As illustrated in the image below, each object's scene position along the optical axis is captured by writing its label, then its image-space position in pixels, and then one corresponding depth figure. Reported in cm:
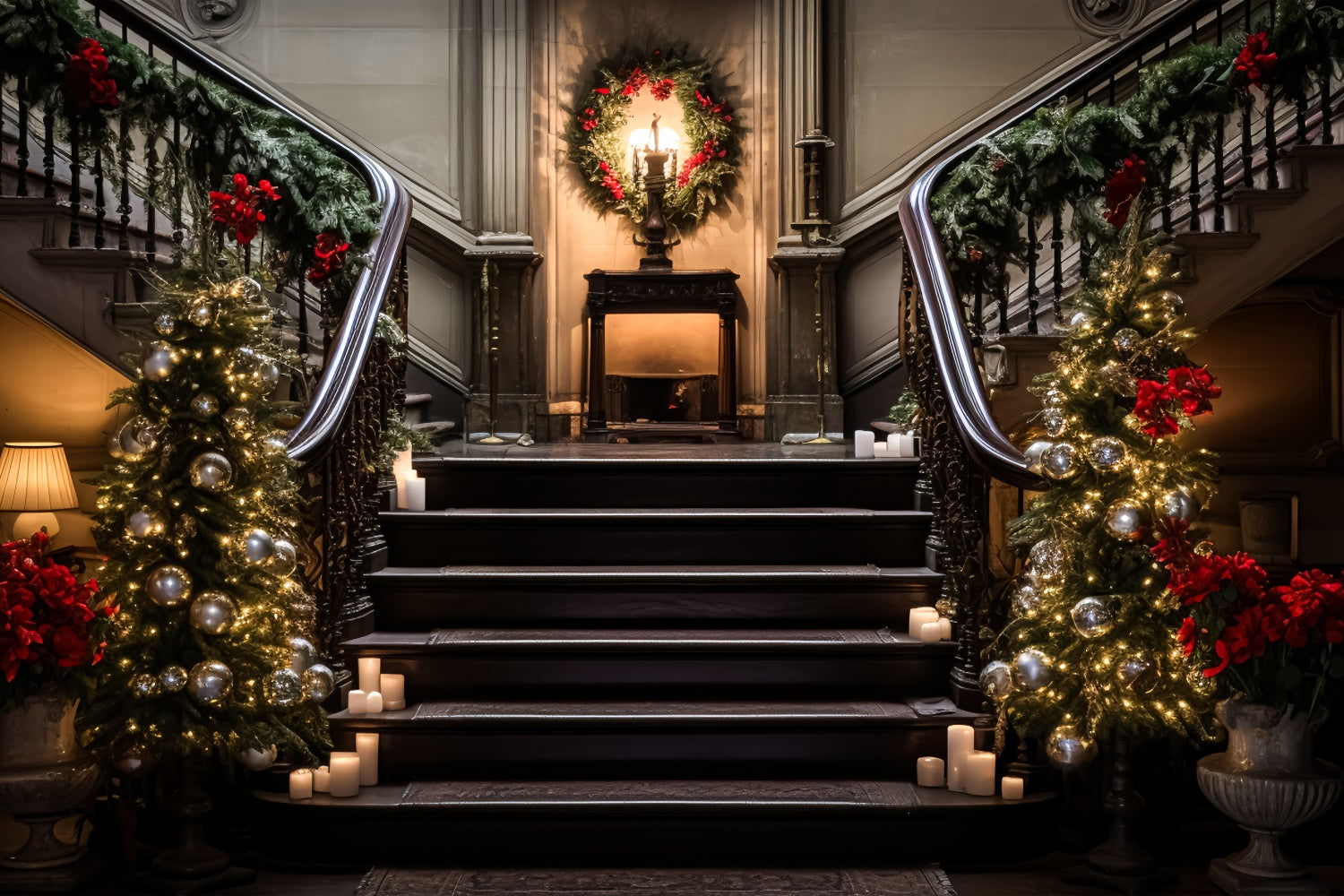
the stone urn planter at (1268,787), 303
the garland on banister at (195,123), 464
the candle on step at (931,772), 358
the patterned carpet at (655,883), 321
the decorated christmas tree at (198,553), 312
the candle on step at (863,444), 507
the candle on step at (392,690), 380
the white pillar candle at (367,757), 357
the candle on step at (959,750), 354
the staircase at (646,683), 343
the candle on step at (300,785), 344
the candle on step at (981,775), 348
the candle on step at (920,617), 405
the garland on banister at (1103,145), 486
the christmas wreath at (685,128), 816
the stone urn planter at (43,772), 305
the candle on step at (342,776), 346
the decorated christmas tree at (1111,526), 324
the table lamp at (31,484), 518
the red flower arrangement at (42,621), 297
